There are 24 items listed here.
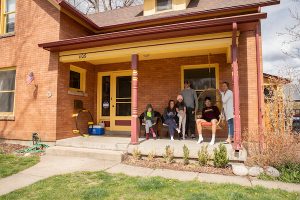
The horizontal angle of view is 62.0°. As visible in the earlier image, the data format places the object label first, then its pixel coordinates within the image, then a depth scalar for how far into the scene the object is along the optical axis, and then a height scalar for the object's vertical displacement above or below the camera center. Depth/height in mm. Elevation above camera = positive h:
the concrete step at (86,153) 6984 -1205
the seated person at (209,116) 7475 -108
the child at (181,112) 8383 +14
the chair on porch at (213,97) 8757 +560
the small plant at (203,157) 6129 -1092
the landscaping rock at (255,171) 5534 -1295
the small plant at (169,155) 6461 -1103
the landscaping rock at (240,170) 5616 -1300
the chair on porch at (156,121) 9336 -322
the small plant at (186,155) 6320 -1075
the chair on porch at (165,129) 9320 -633
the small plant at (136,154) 6848 -1142
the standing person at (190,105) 8570 +255
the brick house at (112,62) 7516 +1853
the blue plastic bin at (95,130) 10062 -719
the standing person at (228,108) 7379 +137
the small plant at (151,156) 6668 -1168
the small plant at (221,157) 5945 -1070
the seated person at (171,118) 8500 -192
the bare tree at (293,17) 11573 +4491
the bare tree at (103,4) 22869 +10055
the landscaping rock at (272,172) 5410 -1292
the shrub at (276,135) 5746 -555
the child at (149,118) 8672 -200
